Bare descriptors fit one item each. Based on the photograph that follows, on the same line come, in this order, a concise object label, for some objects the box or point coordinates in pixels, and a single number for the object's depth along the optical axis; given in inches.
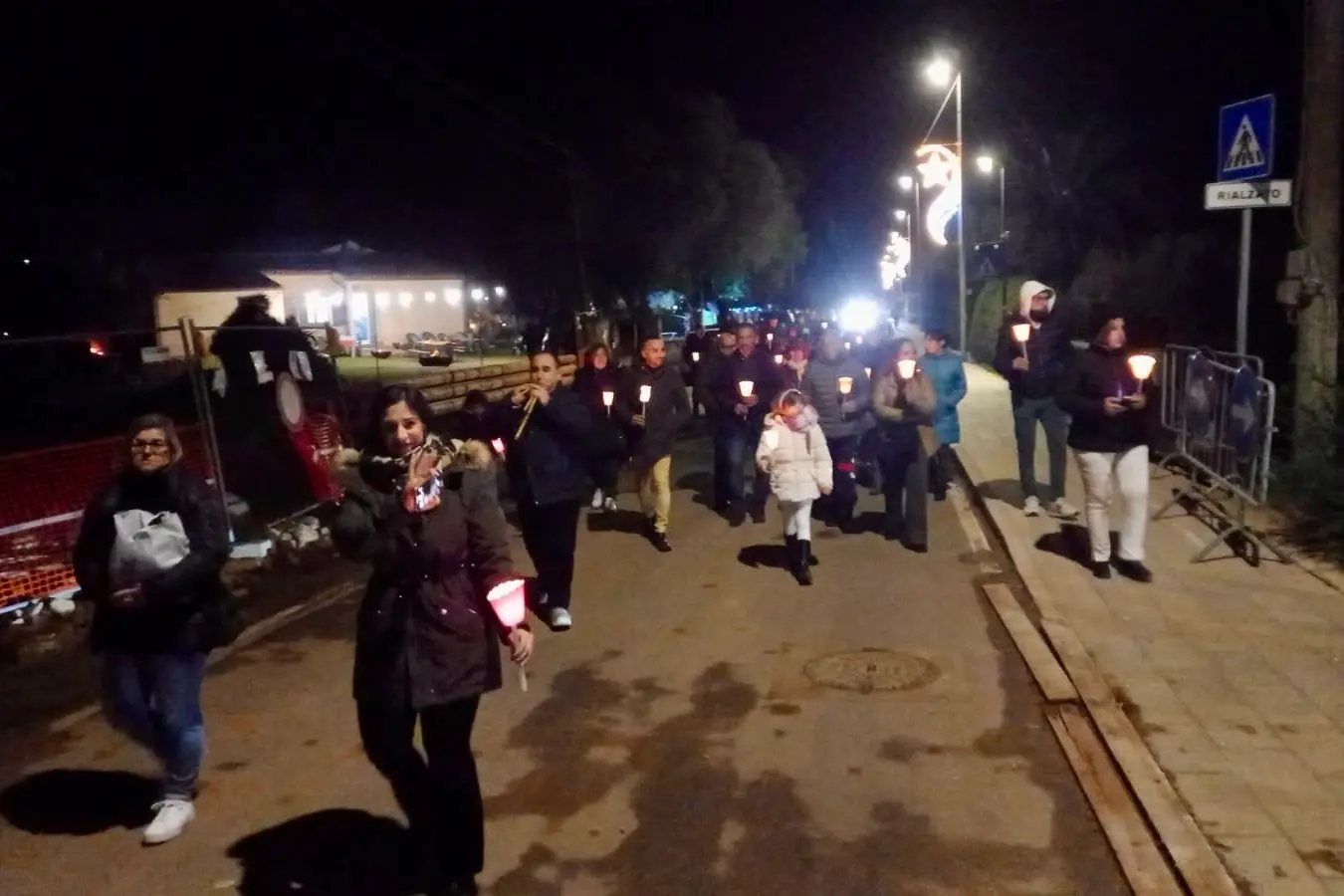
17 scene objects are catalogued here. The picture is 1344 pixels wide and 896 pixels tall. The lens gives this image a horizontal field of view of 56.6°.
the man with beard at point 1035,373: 411.5
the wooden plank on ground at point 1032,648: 251.4
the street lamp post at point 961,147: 1059.9
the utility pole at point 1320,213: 372.2
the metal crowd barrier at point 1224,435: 324.2
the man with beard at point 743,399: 448.8
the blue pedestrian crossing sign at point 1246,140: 343.3
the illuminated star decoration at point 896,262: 1920.3
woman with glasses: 187.2
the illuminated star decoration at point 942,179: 1112.2
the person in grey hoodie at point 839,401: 408.5
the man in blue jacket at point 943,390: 460.4
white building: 1861.5
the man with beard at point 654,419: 403.5
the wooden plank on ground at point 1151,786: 172.1
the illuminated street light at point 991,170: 1018.1
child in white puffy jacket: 346.3
